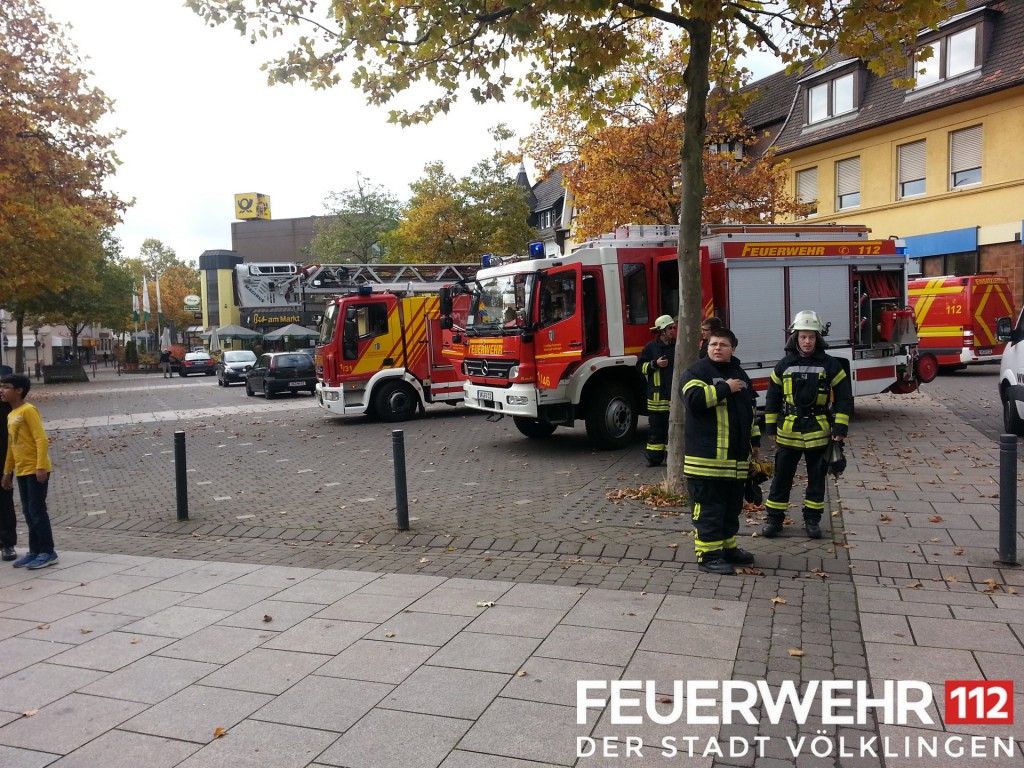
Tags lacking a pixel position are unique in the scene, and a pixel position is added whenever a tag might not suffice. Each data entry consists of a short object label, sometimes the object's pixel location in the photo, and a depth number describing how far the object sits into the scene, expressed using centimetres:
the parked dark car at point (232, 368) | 3484
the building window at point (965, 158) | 2509
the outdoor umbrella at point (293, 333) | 3981
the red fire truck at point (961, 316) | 2112
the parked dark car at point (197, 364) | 4981
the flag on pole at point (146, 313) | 6894
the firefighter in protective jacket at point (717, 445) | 565
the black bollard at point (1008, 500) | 548
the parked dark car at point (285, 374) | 2591
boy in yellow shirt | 664
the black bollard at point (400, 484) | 751
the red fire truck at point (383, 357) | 1680
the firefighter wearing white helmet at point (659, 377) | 999
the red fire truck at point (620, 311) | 1141
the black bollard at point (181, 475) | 861
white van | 1040
